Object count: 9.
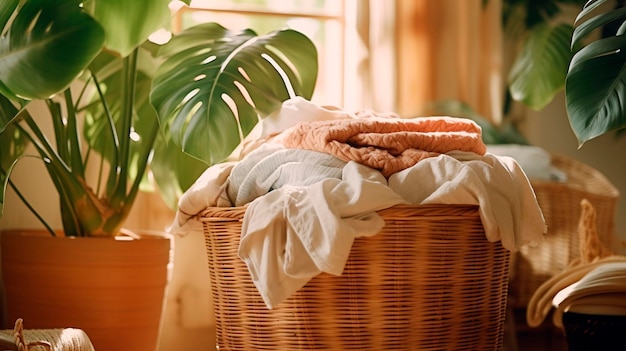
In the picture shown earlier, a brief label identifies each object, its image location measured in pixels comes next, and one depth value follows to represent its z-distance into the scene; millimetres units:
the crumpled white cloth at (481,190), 1740
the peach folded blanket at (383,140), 1805
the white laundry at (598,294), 1759
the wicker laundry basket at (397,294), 1753
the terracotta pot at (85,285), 2018
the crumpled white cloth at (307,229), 1686
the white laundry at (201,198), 1885
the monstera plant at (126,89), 1645
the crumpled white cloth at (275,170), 1798
